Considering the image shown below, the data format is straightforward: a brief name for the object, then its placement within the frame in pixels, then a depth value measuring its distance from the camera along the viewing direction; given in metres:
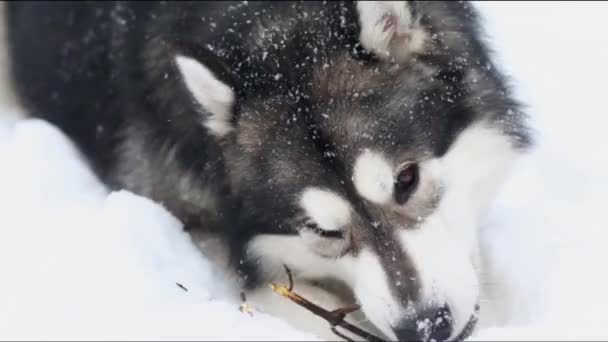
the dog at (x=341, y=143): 2.74
